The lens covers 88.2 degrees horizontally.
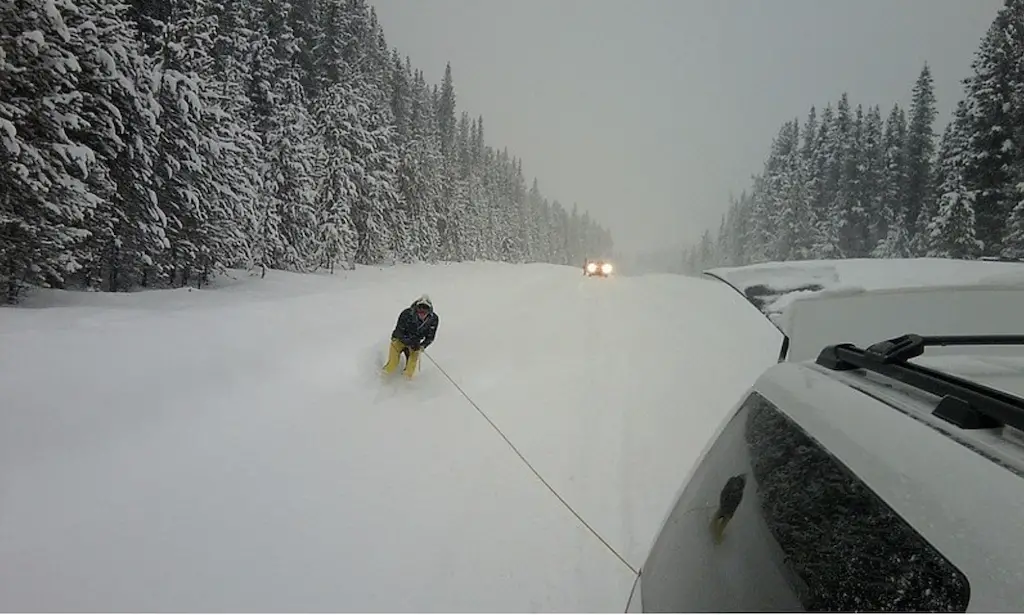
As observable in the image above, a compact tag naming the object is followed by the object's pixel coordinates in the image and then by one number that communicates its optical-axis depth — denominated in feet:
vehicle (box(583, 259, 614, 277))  125.39
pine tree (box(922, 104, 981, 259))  79.20
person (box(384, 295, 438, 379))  29.22
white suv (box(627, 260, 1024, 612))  2.65
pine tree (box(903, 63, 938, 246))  132.77
